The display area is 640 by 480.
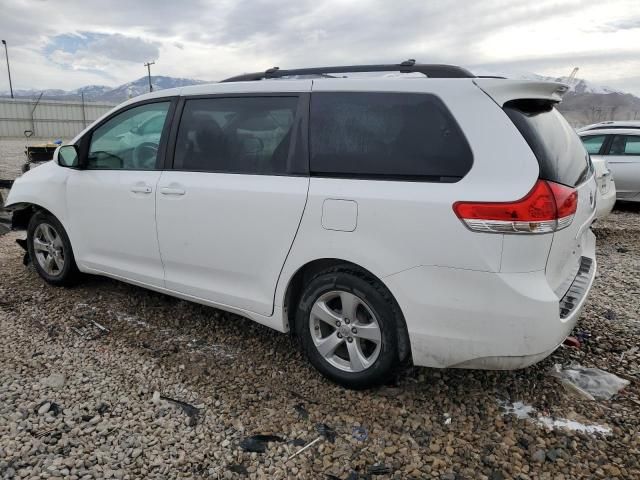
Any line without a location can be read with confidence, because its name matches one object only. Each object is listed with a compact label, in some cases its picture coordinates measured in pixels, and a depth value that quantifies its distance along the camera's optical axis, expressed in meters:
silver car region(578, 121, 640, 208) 8.70
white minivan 2.38
